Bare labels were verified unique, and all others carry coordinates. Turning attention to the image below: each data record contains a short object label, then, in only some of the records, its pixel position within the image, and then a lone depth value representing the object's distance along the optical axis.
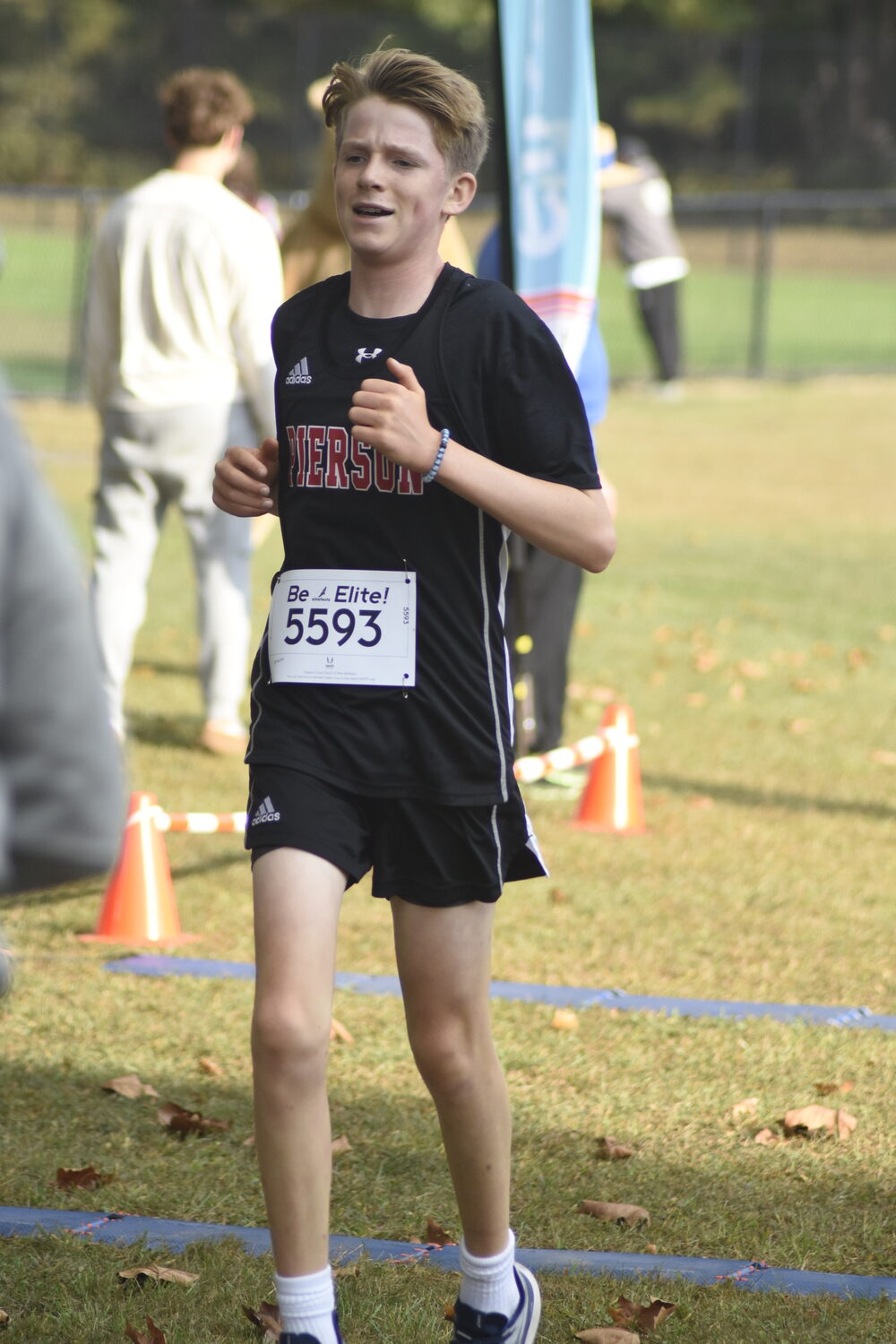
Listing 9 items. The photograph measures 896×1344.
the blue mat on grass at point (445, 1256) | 7.02
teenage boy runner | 6.05
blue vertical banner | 12.90
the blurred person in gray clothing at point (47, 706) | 3.35
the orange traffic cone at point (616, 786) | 13.34
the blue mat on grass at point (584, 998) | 10.09
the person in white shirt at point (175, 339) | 14.15
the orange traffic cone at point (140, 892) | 11.02
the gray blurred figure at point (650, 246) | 42.66
